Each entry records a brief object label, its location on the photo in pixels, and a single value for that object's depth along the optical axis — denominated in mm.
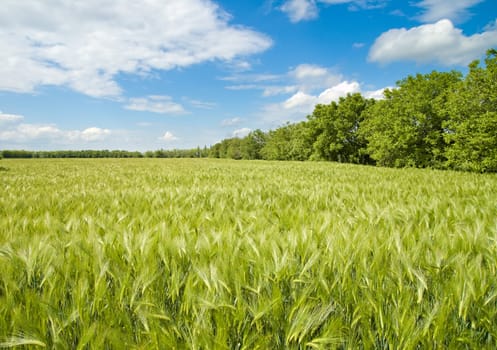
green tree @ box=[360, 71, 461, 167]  28797
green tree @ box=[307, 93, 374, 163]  47781
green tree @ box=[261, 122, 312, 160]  59125
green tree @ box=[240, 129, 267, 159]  94312
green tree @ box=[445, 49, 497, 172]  18828
